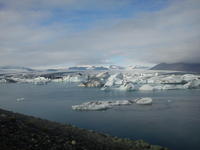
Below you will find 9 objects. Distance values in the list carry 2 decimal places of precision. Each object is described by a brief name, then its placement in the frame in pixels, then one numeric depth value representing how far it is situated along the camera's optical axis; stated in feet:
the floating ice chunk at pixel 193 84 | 96.27
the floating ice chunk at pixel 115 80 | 111.91
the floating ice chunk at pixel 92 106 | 54.39
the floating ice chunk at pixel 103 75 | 154.96
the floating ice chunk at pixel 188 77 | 116.38
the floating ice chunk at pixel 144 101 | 60.39
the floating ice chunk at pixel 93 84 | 121.39
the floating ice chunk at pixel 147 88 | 94.38
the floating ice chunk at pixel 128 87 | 94.63
